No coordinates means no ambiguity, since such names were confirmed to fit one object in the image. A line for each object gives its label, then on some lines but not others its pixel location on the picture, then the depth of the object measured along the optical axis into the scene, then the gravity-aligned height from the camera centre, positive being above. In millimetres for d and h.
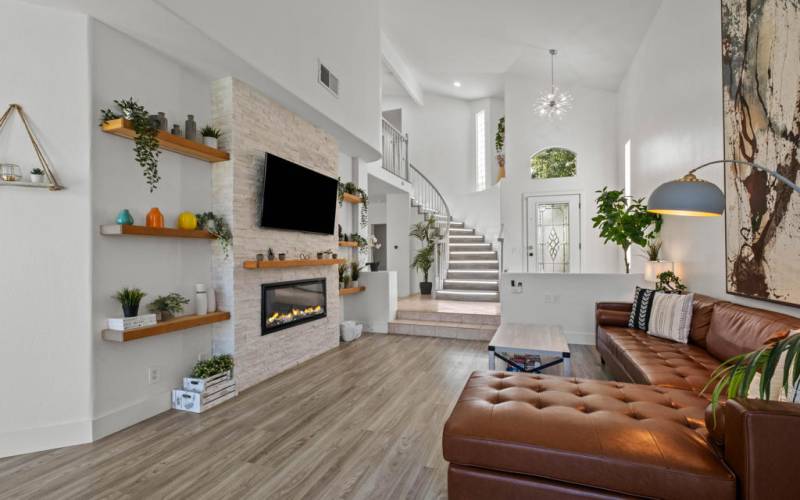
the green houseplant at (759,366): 1172 -359
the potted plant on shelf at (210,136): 3578 +1048
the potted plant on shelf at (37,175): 2630 +514
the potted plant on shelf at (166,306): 3197 -424
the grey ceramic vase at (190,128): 3408 +1055
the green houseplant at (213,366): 3436 -986
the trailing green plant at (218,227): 3605 +238
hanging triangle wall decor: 2654 +650
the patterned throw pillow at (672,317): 3494 -594
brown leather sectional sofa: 1354 -790
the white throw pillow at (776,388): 1660 -583
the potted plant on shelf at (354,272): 6445 -314
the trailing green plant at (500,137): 9984 +2848
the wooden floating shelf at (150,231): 2818 +165
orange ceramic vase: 3109 +275
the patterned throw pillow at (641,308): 4051 -586
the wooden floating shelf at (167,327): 2815 -562
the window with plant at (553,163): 8094 +1791
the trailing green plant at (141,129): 2873 +893
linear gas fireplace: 4172 -580
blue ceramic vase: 2900 +261
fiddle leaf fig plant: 5219 +357
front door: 8039 +371
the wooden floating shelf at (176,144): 2832 +878
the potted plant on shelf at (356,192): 5801 +916
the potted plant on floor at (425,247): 8758 +115
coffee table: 3348 -814
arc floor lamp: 1957 +262
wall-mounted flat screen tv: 4082 +618
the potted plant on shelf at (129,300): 2920 -341
